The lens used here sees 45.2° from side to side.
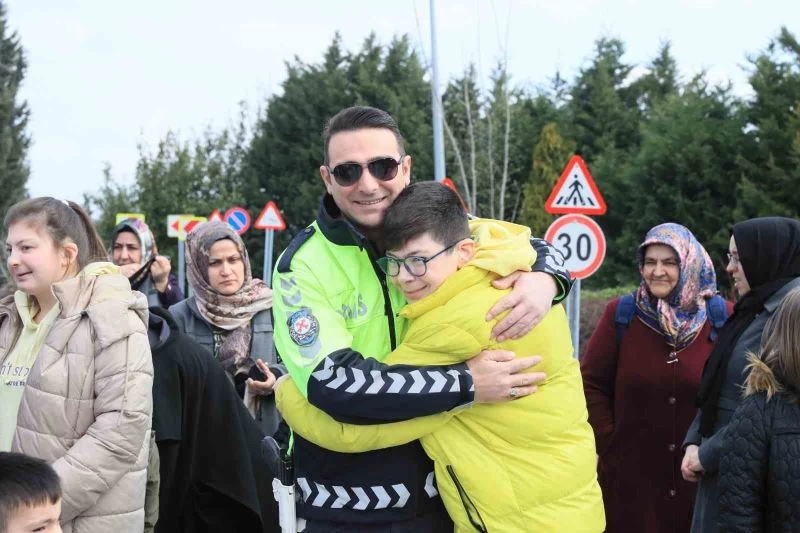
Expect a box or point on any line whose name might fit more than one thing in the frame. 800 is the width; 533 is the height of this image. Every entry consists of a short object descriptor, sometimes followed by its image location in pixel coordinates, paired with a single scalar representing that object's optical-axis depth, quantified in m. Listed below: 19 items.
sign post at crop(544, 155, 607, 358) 9.76
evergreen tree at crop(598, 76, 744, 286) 23.52
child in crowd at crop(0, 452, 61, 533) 2.71
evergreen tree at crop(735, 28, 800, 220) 21.27
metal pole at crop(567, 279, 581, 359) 9.35
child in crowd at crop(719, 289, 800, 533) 3.40
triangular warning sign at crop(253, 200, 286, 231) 19.34
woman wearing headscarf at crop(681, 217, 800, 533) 4.23
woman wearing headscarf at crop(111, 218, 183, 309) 7.23
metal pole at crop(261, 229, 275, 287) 17.47
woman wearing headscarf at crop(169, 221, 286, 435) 5.14
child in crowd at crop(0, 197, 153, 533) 3.21
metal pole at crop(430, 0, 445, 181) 21.03
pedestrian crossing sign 10.15
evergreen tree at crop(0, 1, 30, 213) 33.91
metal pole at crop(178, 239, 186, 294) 18.82
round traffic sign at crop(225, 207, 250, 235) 20.15
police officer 2.57
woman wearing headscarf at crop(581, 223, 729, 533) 5.18
